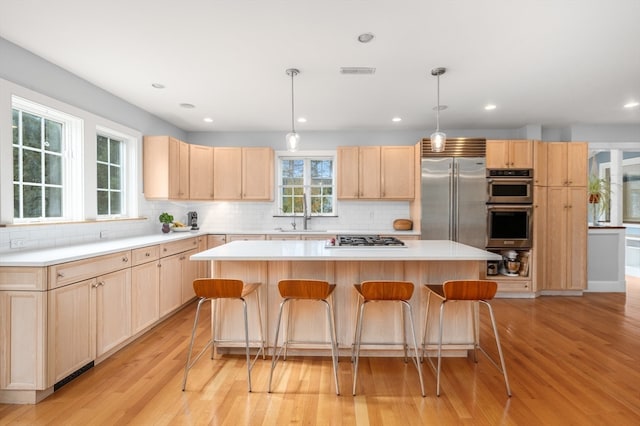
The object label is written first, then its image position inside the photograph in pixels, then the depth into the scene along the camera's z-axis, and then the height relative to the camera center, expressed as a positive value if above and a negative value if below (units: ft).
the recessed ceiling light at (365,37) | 7.75 +4.31
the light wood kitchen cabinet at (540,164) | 15.05 +2.23
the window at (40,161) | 8.75 +1.48
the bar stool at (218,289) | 7.40 -1.85
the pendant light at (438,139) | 9.32 +2.11
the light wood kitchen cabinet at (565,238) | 15.34 -1.36
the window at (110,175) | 11.87 +1.39
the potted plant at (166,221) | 14.21 -0.48
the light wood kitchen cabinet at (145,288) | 9.87 -2.56
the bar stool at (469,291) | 7.16 -1.84
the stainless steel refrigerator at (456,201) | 14.85 +0.43
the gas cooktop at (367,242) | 9.27 -0.98
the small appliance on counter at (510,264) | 15.16 -2.59
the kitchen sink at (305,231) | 15.61 -1.05
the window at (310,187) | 17.80 +1.31
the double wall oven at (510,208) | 14.96 +0.10
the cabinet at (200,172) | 15.89 +1.96
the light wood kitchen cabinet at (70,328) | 7.07 -2.83
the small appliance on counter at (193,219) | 16.48 -0.48
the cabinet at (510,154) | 15.03 +2.68
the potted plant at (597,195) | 16.35 +0.77
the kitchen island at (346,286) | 8.85 -2.14
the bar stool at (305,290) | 7.30 -1.87
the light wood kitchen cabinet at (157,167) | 13.92 +1.92
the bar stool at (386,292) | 7.21 -1.88
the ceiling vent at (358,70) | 9.58 +4.28
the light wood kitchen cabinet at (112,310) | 8.46 -2.82
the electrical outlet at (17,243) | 8.11 -0.84
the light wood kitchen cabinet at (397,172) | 16.15 +1.96
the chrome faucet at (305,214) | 16.96 -0.20
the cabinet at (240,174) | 16.57 +1.91
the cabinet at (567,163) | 15.29 +2.28
